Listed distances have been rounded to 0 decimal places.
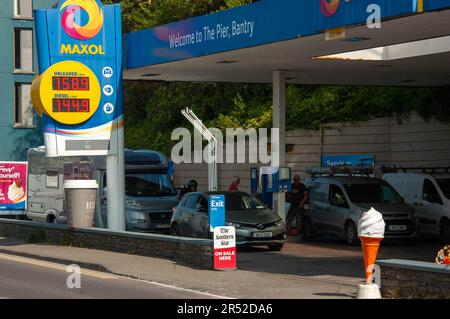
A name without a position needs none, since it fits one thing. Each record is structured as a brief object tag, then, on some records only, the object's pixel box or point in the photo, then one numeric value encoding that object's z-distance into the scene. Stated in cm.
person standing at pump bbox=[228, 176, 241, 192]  3238
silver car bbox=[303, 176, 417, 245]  2542
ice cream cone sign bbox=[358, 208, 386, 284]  1507
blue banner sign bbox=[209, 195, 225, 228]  2136
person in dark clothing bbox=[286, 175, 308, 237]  2847
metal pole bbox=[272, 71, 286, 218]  2828
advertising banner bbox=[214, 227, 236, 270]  1969
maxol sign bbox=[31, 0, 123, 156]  2503
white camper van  2916
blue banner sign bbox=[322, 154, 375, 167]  3497
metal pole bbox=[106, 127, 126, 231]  2570
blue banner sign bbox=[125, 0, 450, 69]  1912
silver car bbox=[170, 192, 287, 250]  2420
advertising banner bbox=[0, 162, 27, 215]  3622
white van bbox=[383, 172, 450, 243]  2609
